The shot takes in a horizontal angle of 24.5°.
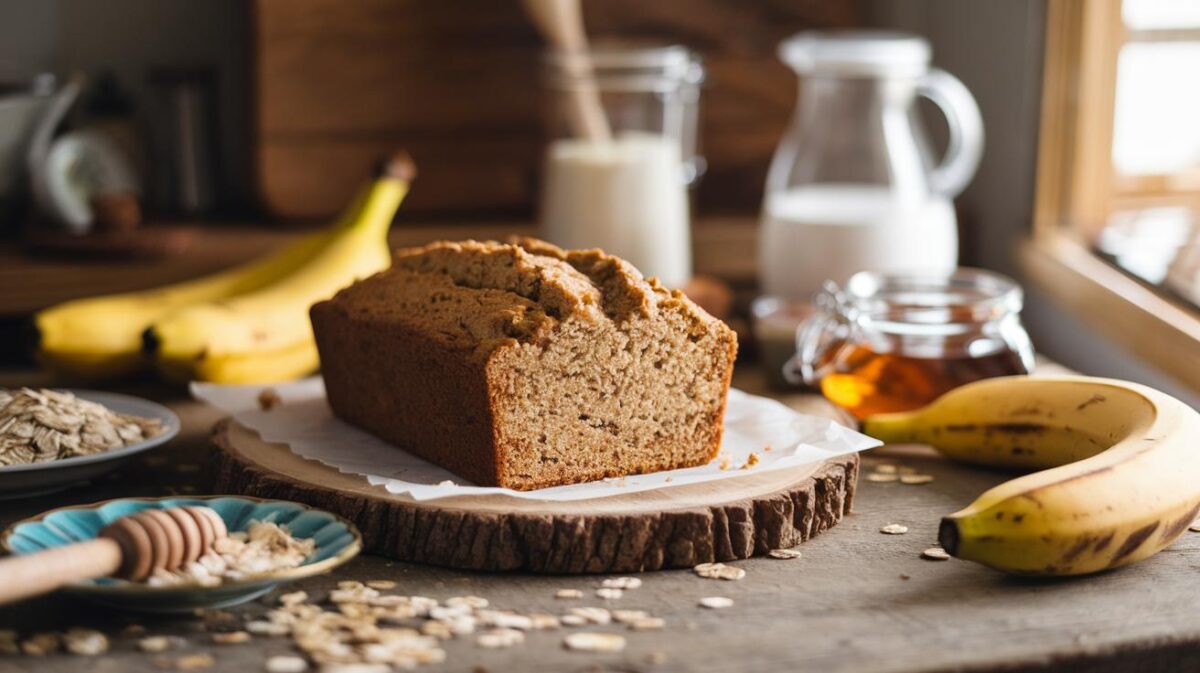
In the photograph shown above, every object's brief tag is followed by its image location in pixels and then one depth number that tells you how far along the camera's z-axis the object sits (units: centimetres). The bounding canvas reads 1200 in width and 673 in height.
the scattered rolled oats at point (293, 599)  107
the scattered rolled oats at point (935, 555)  112
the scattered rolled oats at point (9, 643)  102
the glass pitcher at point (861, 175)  146
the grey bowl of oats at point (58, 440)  116
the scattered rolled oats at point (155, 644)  102
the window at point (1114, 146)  152
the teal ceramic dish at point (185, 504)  104
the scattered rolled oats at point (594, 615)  106
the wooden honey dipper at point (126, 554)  101
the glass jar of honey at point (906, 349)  128
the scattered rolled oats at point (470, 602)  107
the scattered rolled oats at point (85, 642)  102
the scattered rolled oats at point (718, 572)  110
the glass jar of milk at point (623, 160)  149
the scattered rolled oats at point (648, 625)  105
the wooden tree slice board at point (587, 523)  110
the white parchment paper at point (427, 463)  115
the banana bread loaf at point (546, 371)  114
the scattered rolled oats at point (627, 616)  106
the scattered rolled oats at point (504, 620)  105
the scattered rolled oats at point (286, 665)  101
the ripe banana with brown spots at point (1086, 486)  107
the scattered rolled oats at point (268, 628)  104
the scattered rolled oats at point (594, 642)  103
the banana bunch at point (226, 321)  135
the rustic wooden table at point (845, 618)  102
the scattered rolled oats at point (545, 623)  105
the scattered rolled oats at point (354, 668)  101
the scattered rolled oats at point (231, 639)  103
